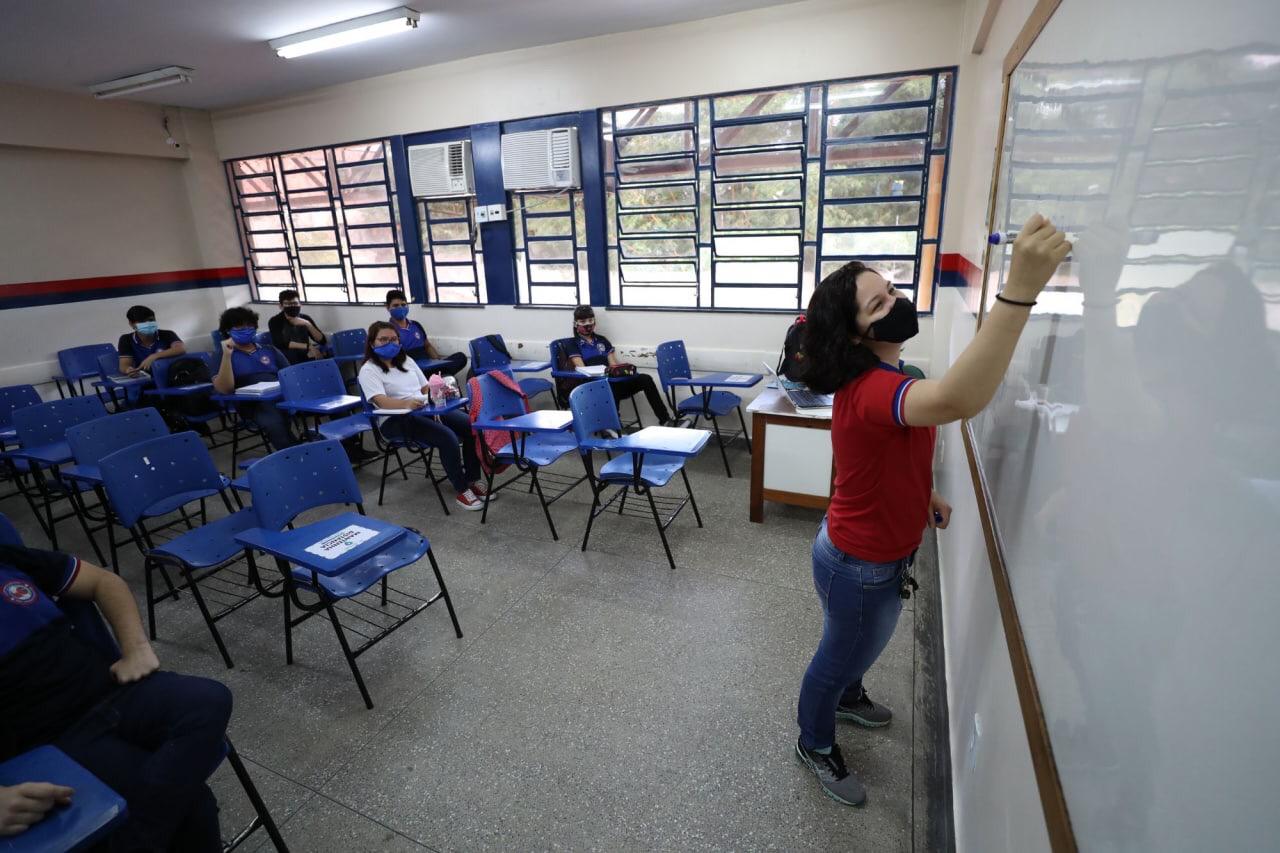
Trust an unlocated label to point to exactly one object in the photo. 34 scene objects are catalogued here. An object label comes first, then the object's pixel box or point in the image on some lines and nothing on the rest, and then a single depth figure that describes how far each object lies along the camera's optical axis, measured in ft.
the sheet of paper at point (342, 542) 7.57
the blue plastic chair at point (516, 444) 12.45
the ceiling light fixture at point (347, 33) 14.84
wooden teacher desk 11.80
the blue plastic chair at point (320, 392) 14.03
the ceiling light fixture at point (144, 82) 18.66
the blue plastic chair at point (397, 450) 14.03
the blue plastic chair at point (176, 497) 8.59
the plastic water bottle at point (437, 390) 13.88
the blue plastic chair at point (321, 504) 7.98
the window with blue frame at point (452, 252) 21.42
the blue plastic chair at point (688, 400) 15.81
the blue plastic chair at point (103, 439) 10.78
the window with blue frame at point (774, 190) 14.99
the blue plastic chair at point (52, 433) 12.31
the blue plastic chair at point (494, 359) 18.53
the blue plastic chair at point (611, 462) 10.96
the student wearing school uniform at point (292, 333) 20.21
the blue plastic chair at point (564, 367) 17.95
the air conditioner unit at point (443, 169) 20.15
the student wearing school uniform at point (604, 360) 17.58
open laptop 12.03
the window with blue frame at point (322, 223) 22.63
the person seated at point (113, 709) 4.96
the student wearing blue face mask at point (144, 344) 17.87
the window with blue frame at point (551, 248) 19.57
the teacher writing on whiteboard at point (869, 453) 3.95
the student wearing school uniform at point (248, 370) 15.75
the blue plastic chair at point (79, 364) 20.88
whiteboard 1.52
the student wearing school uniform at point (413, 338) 20.58
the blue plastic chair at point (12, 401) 14.76
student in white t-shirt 13.96
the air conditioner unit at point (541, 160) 18.29
